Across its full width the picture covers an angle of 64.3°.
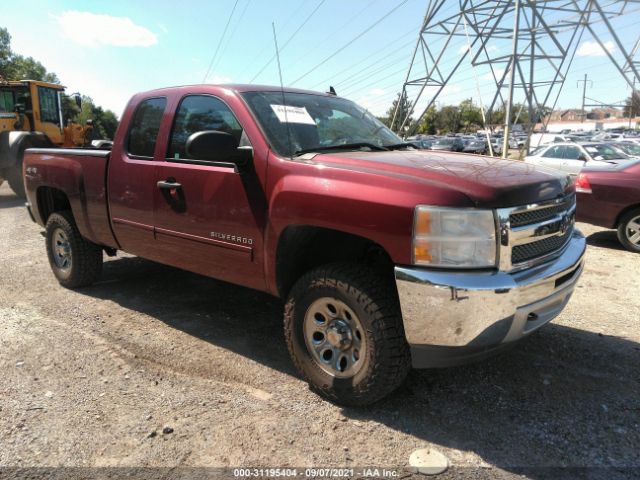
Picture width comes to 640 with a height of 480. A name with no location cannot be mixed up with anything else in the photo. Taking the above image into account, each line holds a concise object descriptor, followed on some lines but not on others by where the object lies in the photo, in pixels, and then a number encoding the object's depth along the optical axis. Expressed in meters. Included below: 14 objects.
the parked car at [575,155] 12.27
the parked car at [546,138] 31.14
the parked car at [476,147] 33.49
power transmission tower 18.70
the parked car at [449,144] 29.68
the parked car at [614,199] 6.89
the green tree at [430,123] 92.00
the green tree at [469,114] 96.66
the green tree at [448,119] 97.00
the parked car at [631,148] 15.25
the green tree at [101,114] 79.12
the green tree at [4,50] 65.41
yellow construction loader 13.02
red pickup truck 2.51
